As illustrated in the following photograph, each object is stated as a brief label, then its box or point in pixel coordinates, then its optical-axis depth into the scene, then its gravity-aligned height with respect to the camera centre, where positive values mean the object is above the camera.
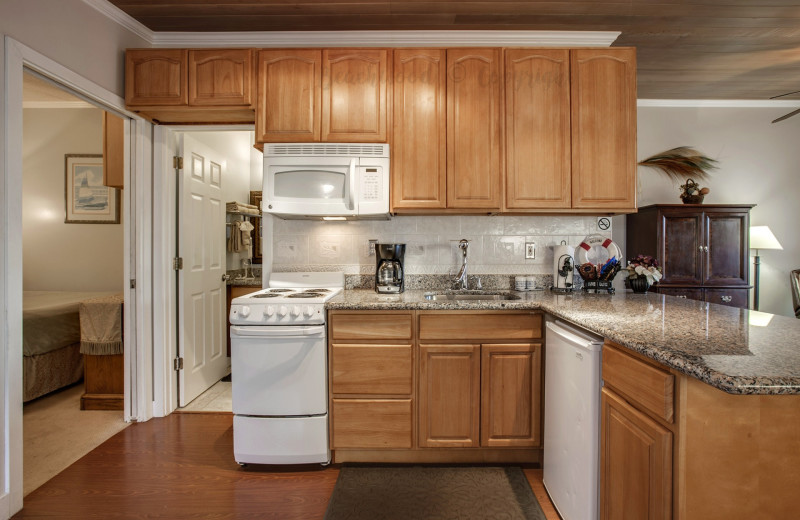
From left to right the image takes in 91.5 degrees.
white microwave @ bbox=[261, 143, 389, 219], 2.42 +0.47
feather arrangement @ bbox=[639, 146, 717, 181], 3.95 +0.95
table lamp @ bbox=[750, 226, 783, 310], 3.72 +0.17
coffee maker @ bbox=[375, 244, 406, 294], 2.50 -0.10
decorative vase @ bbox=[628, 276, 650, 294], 2.54 -0.19
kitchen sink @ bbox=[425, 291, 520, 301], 2.63 -0.27
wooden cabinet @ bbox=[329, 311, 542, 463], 2.14 -0.69
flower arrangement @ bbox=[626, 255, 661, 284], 2.53 -0.09
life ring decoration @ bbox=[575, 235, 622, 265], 2.69 +0.06
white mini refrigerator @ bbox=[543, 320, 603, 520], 1.46 -0.69
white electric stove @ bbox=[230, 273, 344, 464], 2.09 -0.68
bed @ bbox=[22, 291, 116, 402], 2.95 -0.73
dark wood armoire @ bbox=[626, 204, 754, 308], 3.43 +0.05
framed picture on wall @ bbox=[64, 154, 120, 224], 4.23 +0.64
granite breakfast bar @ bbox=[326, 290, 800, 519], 0.99 -0.46
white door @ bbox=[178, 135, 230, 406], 2.89 -0.14
